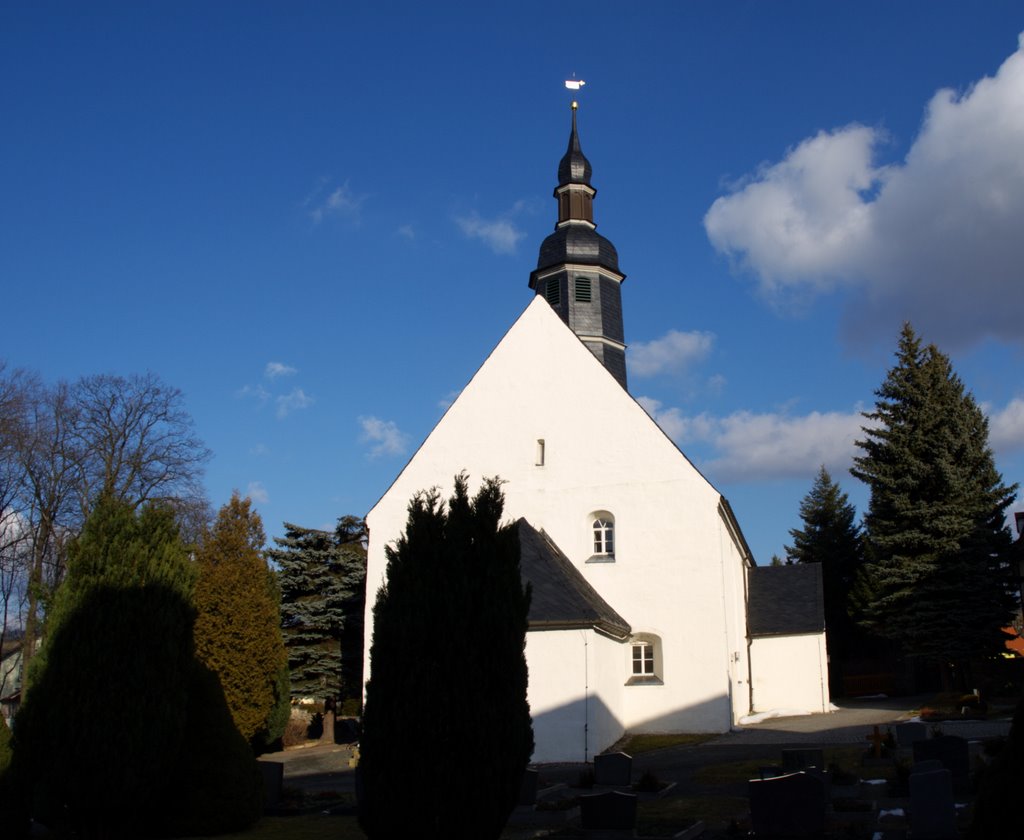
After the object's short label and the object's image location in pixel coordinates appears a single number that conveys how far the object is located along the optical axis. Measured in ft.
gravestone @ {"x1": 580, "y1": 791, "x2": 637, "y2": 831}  36.19
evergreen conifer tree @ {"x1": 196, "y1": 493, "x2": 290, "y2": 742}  80.07
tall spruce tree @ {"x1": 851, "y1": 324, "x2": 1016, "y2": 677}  97.40
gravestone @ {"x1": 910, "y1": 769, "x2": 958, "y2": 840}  31.45
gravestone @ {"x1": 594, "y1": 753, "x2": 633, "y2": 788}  48.11
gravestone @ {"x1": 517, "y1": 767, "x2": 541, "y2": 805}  44.11
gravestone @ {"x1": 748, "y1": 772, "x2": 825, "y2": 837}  34.30
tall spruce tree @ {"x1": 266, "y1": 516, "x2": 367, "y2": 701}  99.86
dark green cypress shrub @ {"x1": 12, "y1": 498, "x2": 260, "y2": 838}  34.73
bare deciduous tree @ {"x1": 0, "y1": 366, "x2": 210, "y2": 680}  102.17
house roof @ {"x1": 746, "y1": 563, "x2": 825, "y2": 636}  93.86
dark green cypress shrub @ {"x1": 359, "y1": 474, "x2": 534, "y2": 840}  29.53
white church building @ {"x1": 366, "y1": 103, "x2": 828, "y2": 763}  67.05
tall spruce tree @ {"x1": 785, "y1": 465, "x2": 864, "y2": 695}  140.77
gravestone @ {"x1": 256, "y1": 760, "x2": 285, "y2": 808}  46.50
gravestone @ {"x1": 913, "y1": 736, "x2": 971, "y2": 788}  40.60
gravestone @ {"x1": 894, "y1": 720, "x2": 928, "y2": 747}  53.11
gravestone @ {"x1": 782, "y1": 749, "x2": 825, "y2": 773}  44.80
